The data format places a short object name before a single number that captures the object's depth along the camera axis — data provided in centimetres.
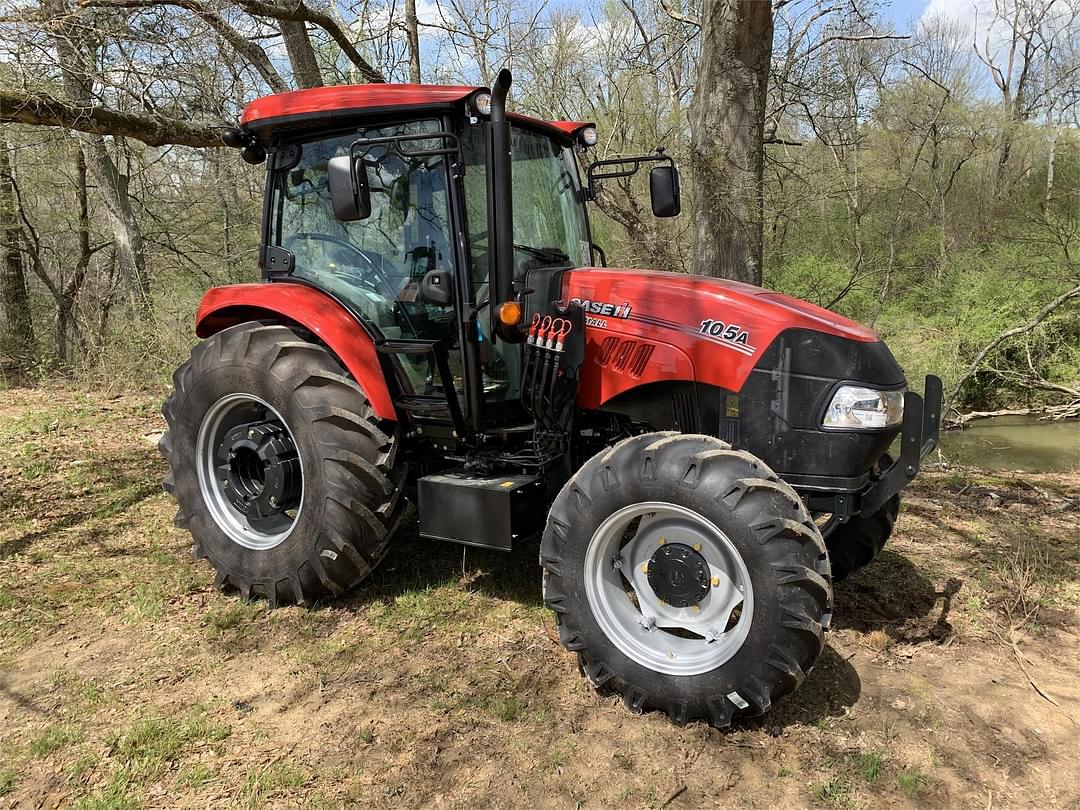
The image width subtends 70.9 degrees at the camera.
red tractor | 267
